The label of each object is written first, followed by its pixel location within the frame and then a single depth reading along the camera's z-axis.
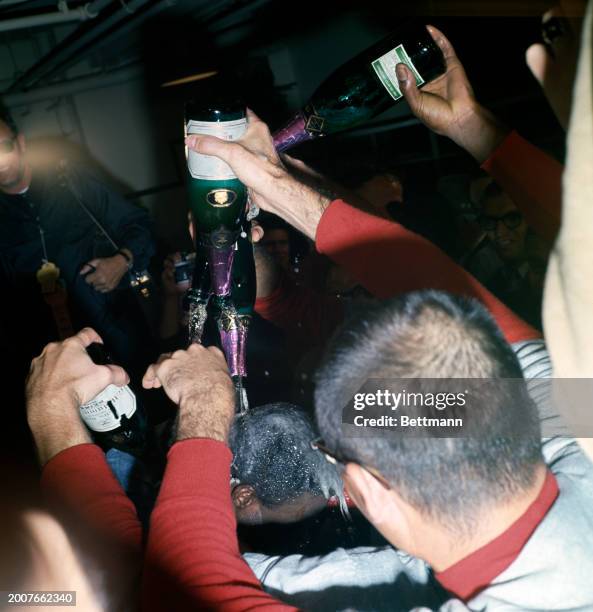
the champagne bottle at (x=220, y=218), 1.04
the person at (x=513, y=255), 2.32
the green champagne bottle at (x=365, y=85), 1.20
